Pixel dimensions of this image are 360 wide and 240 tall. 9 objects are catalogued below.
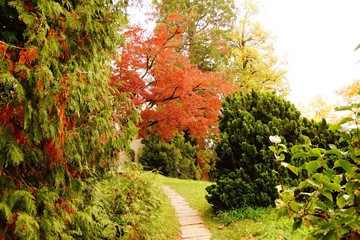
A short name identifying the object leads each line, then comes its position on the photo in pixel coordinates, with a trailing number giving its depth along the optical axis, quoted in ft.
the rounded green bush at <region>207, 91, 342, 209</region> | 16.71
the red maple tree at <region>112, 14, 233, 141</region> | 26.18
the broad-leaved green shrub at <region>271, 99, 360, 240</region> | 3.83
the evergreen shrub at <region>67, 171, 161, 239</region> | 9.72
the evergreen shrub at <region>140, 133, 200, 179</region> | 42.57
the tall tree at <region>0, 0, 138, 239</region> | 7.16
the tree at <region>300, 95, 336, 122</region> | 69.46
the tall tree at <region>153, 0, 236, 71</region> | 48.70
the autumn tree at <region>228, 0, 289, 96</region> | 49.83
